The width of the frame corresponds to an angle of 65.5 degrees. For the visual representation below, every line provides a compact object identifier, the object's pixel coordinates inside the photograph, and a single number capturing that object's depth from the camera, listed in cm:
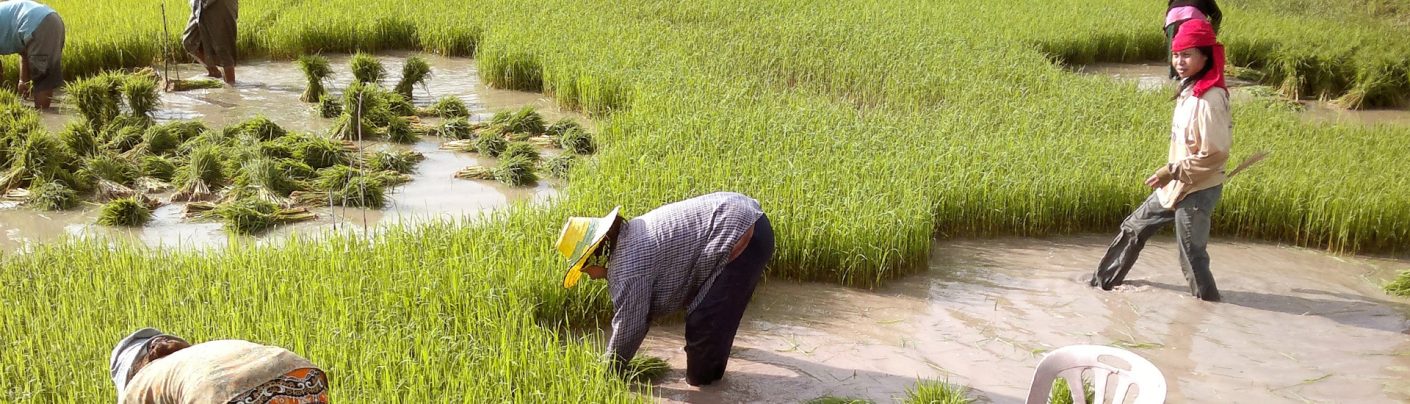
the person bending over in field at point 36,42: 726
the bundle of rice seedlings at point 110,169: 592
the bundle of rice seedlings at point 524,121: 740
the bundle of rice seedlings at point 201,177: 583
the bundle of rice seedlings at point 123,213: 537
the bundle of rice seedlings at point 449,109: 778
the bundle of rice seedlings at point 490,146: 690
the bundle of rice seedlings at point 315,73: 783
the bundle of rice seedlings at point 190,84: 819
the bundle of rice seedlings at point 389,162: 644
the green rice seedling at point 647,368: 365
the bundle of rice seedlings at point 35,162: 581
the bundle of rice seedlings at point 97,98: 686
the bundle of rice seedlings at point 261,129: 681
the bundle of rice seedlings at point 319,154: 645
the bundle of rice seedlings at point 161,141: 654
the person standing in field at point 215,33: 828
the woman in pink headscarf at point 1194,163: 414
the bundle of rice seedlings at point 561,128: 733
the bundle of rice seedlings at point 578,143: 698
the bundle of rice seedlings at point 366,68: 795
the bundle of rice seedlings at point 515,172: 630
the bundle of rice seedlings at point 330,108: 757
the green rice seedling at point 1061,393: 333
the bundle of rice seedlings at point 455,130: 727
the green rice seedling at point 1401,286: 479
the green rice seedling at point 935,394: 332
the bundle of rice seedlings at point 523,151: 669
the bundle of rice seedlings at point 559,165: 642
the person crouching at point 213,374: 204
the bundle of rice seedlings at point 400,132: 713
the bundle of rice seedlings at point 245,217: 534
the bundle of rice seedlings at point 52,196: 560
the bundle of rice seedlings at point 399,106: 763
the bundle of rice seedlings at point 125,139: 661
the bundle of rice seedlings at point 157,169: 615
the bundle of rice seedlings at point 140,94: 698
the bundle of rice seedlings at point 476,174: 645
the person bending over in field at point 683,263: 329
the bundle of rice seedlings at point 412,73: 805
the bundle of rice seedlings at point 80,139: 631
